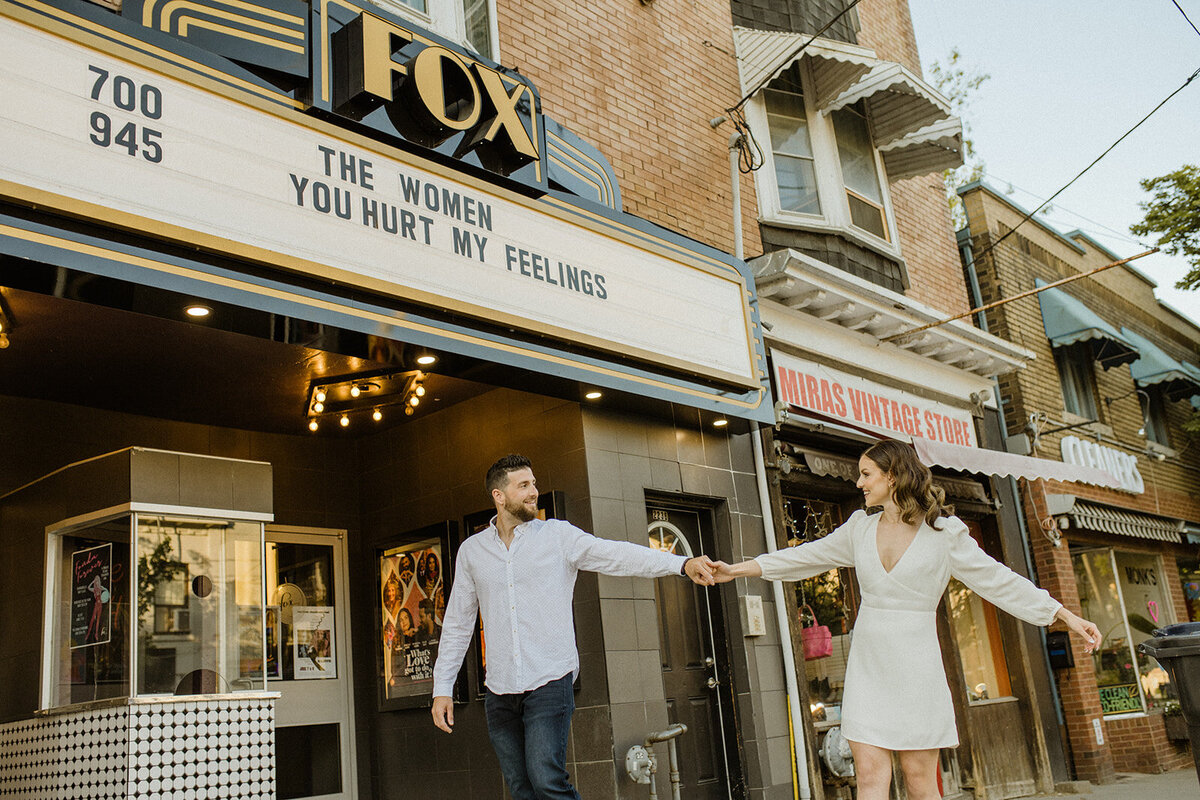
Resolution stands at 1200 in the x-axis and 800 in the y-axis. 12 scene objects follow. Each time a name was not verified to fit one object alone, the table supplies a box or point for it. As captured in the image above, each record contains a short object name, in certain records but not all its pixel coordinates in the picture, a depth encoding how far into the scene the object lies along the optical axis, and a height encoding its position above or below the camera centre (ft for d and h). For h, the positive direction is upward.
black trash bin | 19.19 -0.63
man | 16.44 +1.22
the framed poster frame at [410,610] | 28.02 +2.43
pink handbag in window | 30.96 +0.56
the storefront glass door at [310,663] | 28.53 +1.30
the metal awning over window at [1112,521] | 42.73 +4.67
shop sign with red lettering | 32.42 +8.16
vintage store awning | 31.01 +5.45
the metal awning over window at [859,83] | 36.29 +20.31
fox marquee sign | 15.84 +9.42
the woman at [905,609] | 13.92 +0.51
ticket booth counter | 21.42 +2.15
